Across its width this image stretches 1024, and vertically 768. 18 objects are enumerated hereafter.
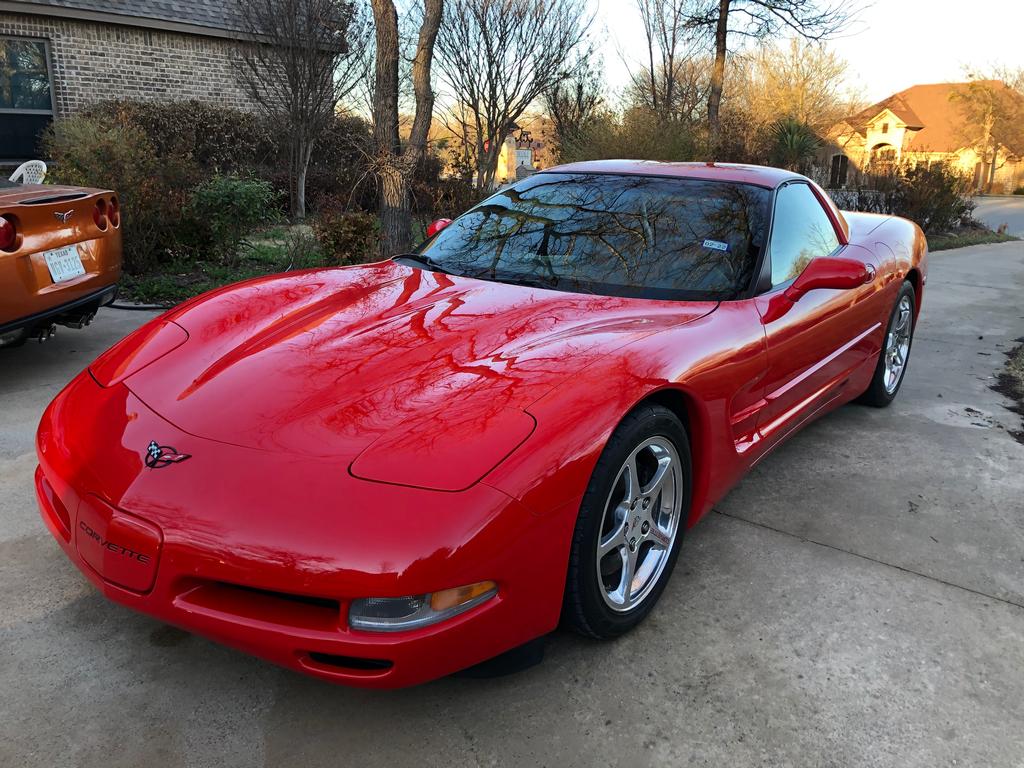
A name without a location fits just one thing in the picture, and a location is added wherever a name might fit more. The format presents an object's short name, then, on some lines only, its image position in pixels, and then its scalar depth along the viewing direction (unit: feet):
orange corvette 12.67
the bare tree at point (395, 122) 23.72
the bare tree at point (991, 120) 169.89
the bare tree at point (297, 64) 36.01
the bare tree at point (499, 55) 51.11
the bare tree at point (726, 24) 51.26
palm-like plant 62.69
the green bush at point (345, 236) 22.18
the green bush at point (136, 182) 21.80
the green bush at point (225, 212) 22.72
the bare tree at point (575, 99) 61.31
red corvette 5.54
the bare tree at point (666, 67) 69.87
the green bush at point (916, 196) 49.75
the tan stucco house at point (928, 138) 164.35
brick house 41.68
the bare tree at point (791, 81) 122.62
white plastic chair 23.98
